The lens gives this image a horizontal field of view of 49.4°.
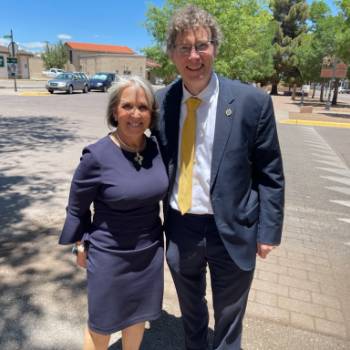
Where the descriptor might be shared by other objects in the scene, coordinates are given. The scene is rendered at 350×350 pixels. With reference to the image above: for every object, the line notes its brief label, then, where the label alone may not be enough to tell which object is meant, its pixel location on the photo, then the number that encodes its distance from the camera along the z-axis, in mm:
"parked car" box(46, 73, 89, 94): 28156
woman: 1932
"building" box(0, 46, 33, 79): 55594
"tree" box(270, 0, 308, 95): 44719
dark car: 33284
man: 1899
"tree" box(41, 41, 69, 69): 76812
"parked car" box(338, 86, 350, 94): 72706
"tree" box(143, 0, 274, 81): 18234
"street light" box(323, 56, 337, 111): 24605
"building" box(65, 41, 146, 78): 71438
